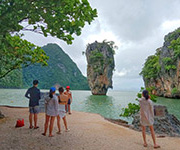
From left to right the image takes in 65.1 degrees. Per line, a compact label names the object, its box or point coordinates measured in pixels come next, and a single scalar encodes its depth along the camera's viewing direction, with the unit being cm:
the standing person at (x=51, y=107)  454
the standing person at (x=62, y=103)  496
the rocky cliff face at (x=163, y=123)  705
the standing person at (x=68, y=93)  832
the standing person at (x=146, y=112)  410
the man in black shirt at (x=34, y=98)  512
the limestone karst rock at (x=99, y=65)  5241
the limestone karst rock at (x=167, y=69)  3250
